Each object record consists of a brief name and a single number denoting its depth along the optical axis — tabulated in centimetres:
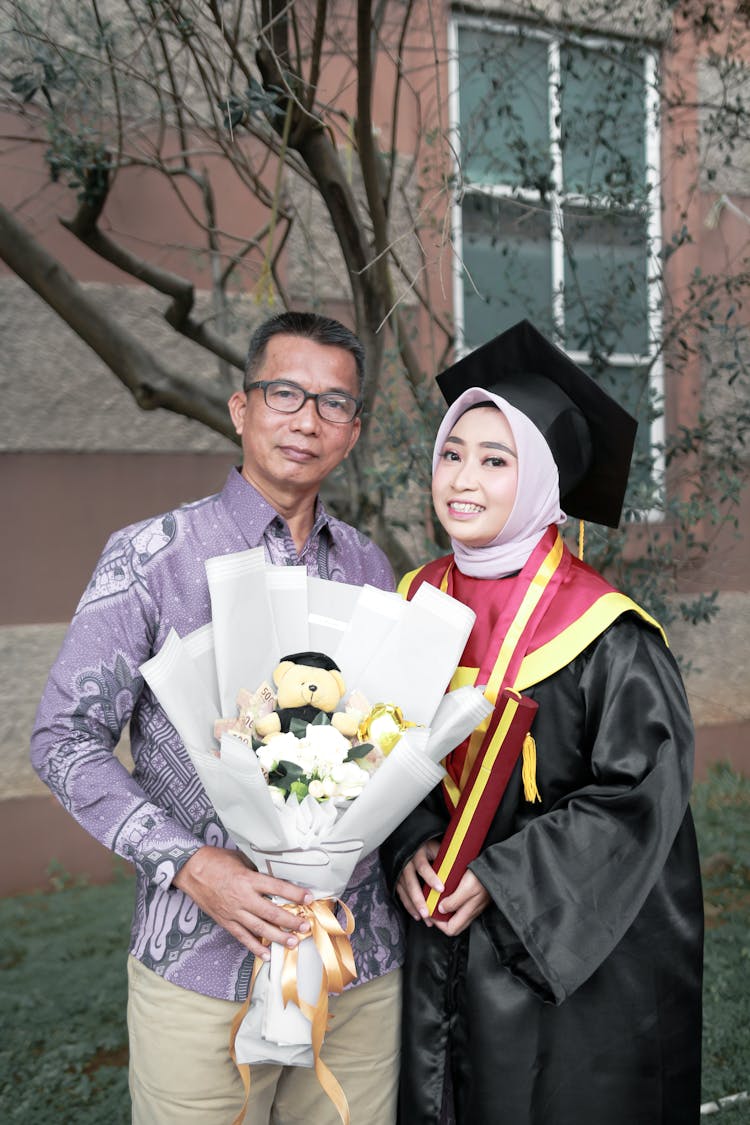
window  399
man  175
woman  177
